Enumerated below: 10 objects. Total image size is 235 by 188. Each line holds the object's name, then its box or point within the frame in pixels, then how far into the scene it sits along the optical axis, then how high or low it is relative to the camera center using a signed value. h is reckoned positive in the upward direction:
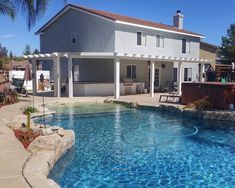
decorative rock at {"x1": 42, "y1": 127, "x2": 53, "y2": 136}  6.31 -1.47
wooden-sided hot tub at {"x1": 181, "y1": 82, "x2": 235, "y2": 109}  10.62 -0.38
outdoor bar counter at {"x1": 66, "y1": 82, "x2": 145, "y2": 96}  15.39 -0.20
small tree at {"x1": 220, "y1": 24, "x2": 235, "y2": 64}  31.69 +6.79
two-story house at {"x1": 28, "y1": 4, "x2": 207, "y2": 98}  15.45 +3.44
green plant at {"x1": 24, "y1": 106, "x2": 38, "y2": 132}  9.88 -1.18
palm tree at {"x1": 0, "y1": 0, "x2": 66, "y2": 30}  9.14 +3.70
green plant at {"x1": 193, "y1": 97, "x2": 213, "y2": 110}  10.77 -1.05
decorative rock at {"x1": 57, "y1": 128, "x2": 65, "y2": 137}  6.55 -1.57
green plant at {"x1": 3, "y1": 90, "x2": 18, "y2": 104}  11.97 -0.65
